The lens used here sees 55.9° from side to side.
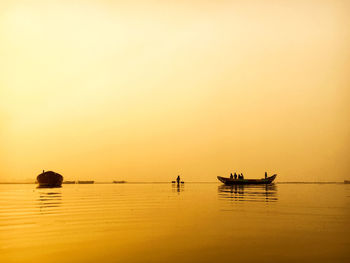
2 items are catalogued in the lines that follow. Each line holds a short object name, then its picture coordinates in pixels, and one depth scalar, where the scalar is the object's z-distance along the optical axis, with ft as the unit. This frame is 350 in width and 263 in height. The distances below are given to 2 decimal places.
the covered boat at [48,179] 329.11
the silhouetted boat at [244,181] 260.21
